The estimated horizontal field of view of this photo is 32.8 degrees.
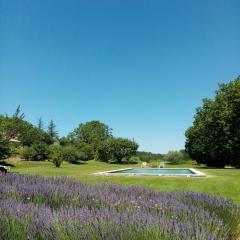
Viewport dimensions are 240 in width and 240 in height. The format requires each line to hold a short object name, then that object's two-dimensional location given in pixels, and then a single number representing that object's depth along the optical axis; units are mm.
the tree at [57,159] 36531
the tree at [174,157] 63072
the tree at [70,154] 47519
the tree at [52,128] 119081
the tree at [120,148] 60219
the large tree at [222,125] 43312
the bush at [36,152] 48844
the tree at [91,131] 92000
